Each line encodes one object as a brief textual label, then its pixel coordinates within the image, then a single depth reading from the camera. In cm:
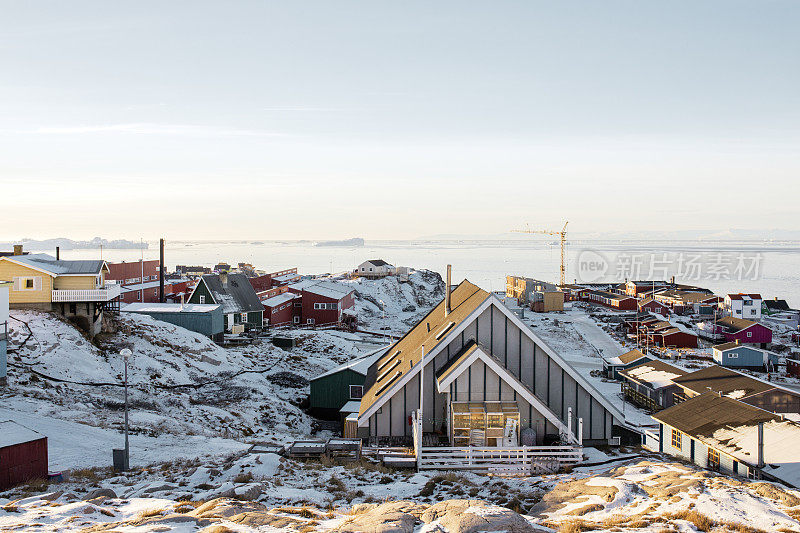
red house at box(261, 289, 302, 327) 6950
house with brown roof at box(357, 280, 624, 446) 1881
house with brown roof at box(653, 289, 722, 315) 9824
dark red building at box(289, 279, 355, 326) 7656
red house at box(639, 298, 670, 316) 10144
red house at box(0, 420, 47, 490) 1670
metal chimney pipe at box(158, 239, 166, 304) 6655
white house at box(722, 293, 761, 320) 9275
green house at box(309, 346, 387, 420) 3522
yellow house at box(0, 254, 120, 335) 3716
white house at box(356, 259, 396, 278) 12875
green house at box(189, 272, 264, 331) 5978
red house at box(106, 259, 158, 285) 9462
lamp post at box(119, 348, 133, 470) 2080
